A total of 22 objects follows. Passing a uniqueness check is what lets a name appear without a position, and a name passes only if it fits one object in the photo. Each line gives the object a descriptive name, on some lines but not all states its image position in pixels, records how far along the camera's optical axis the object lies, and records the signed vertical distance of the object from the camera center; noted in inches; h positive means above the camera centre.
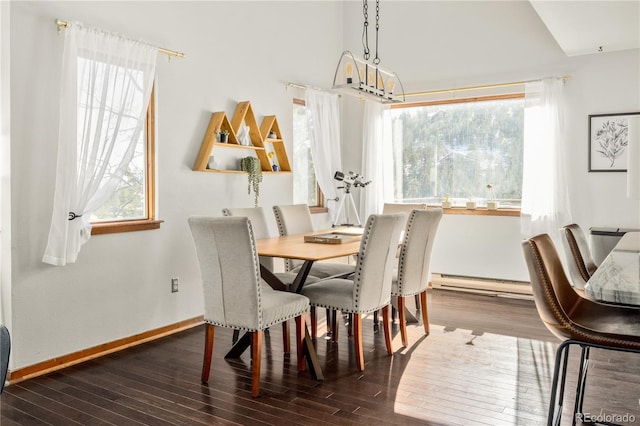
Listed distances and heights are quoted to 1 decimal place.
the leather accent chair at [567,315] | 74.9 -16.8
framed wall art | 200.7 +24.8
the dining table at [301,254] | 128.7 -11.7
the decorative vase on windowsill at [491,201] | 227.3 +2.6
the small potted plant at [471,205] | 231.9 +0.8
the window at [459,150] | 227.0 +25.3
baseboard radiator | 220.7 -33.4
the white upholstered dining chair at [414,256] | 153.2 -14.6
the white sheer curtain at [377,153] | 251.8 +25.1
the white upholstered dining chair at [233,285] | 115.6 -17.8
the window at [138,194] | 154.4 +3.4
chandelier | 145.2 +34.9
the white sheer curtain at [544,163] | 207.2 +17.3
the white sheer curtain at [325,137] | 233.8 +31.2
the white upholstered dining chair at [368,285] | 131.8 -20.5
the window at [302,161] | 233.9 +19.8
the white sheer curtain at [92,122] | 134.1 +22.1
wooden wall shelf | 179.6 +25.0
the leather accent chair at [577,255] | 117.3 -10.6
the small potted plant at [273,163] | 214.2 +17.6
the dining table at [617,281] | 54.9 -8.2
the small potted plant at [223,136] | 184.4 +24.0
